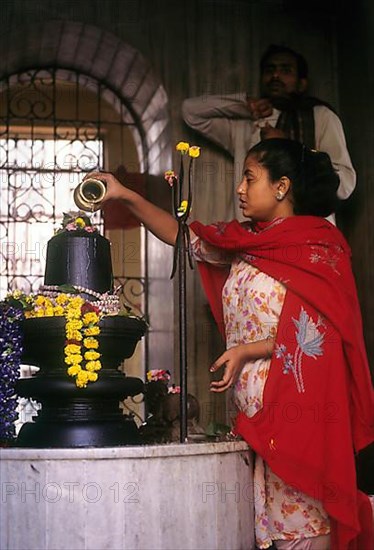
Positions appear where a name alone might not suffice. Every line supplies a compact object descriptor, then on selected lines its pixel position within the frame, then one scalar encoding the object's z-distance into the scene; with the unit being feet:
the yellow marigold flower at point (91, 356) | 8.63
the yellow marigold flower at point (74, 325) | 8.55
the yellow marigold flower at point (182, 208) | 8.92
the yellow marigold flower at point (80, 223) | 9.55
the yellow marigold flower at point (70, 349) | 8.55
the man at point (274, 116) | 14.19
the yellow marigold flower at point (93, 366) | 8.58
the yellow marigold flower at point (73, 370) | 8.53
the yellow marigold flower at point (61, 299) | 8.89
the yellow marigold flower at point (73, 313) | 8.63
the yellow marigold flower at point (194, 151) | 8.75
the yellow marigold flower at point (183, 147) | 8.71
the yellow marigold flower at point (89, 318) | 8.64
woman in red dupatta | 8.38
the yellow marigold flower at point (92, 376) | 8.57
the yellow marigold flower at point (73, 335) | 8.55
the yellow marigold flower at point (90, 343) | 8.63
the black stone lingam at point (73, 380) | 8.67
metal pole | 8.48
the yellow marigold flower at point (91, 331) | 8.62
